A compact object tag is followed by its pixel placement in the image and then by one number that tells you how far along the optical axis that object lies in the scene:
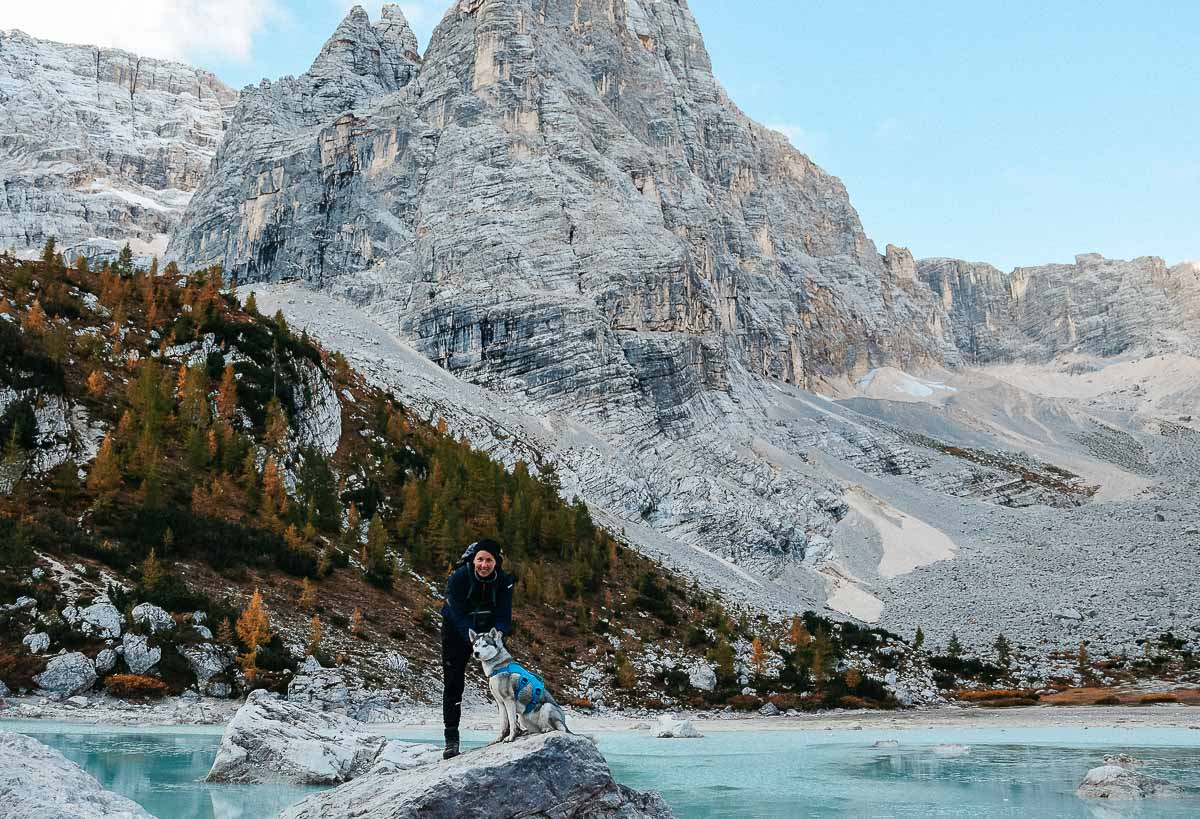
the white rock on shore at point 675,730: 34.31
